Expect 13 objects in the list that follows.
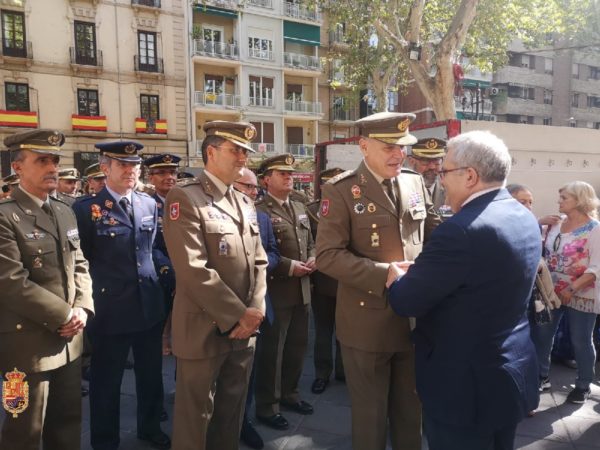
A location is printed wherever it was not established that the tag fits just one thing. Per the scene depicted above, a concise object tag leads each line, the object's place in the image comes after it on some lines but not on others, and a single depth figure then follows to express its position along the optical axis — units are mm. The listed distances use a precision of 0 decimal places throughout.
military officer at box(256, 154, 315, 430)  3809
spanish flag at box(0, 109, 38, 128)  21281
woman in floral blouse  4156
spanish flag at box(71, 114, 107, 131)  22969
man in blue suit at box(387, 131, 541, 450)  1991
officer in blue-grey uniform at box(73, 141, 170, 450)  3188
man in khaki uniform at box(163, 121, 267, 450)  2580
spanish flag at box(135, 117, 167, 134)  24062
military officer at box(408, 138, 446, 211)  4891
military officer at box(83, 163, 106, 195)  6160
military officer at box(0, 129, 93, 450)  2582
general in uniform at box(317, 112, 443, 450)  2688
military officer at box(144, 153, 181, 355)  3566
